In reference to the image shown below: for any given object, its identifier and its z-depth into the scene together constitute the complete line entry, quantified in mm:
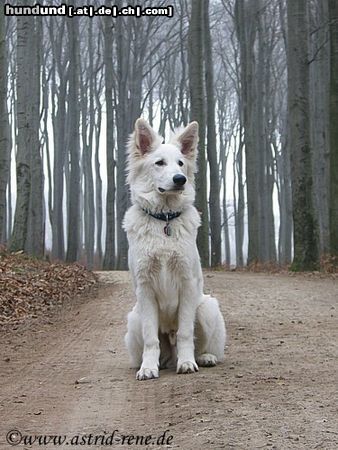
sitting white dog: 5781
